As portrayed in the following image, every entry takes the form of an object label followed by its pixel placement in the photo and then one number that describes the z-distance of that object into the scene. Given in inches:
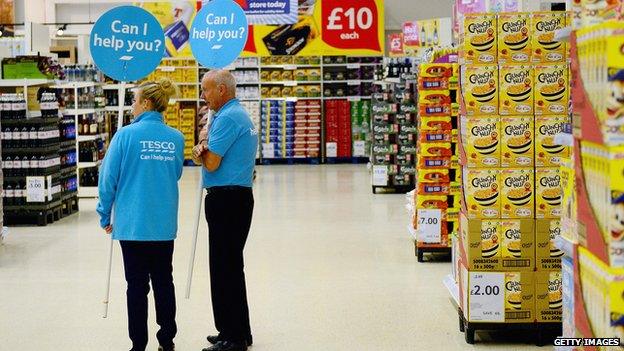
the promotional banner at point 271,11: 622.5
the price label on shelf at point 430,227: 337.1
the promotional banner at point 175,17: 795.4
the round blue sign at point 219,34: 251.0
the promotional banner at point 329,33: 806.5
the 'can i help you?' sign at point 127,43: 239.0
